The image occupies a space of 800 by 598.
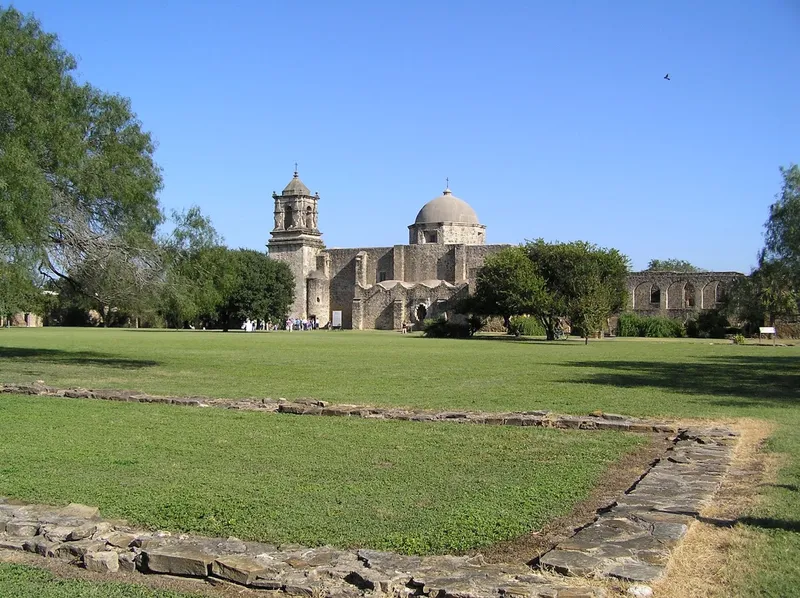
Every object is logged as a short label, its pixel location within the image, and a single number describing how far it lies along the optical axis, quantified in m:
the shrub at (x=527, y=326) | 48.50
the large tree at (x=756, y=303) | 43.06
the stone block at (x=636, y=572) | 4.45
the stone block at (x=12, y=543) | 5.14
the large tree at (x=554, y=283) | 38.28
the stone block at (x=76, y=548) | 4.95
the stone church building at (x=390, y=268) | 61.53
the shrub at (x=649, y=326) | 50.53
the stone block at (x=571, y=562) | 4.52
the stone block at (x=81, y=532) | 5.14
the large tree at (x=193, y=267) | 20.80
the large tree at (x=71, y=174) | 17.11
